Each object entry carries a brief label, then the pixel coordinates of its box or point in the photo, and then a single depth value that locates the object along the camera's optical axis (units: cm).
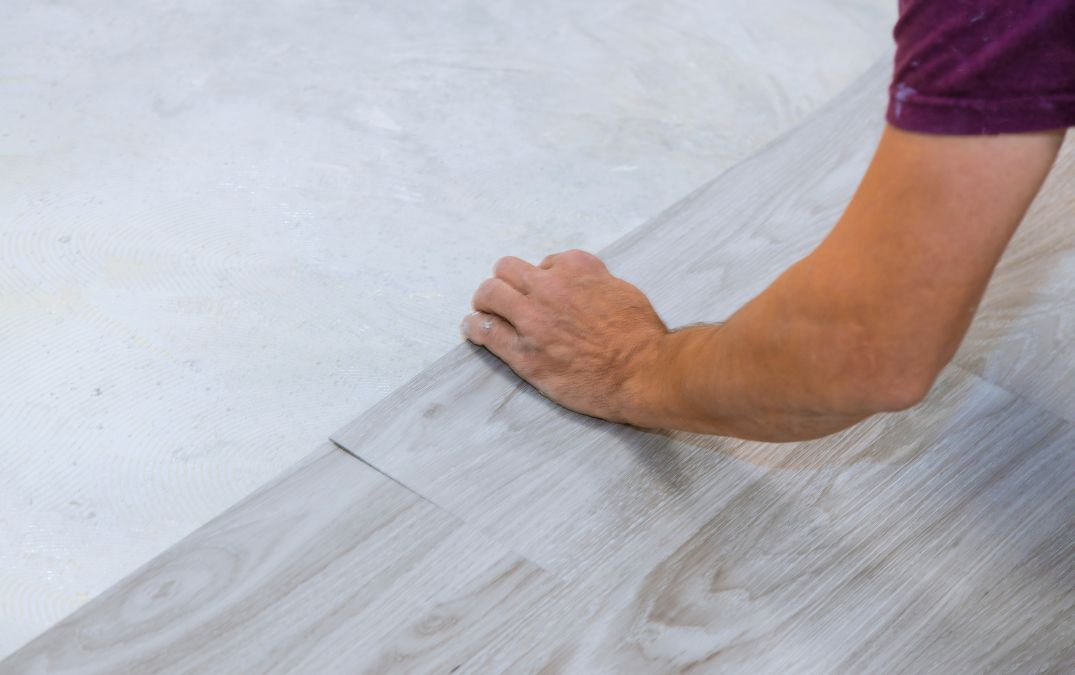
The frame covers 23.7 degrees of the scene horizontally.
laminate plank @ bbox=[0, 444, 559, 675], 162
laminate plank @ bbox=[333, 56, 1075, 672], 164
